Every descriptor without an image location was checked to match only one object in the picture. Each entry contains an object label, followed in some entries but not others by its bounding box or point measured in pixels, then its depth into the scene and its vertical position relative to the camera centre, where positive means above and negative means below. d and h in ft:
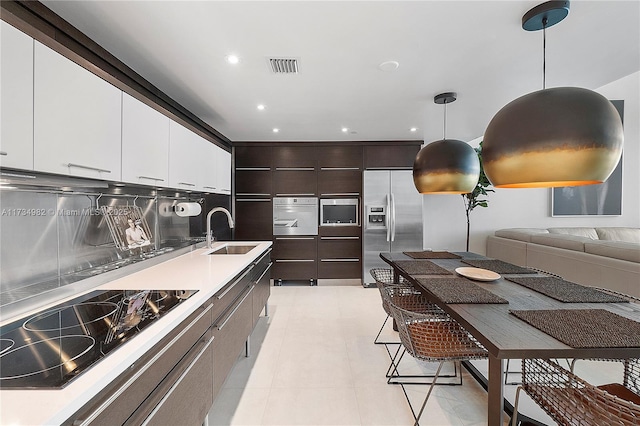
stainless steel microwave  16.99 +0.04
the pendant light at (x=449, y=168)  7.88 +1.24
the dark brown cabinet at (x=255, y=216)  17.08 -0.24
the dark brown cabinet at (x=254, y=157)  16.96 +3.13
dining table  3.85 -1.67
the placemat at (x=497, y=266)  8.13 -1.54
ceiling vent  7.29 +3.73
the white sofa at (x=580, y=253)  9.56 -1.56
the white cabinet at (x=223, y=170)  12.30 +1.82
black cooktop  2.85 -1.52
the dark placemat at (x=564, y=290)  5.69 -1.60
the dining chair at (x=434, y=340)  5.94 -2.74
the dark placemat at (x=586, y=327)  3.91 -1.66
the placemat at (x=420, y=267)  8.09 -1.58
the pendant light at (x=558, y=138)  4.02 +1.09
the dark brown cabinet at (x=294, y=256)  17.04 -2.51
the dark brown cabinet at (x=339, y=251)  17.06 -2.22
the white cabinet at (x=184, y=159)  8.01 +1.56
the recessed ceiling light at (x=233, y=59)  7.06 +3.70
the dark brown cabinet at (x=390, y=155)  16.83 +3.30
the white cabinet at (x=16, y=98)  3.60 +1.41
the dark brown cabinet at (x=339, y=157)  16.96 +3.18
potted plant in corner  16.74 +0.98
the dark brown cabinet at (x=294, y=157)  16.96 +3.15
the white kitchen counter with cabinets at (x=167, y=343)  2.49 -1.62
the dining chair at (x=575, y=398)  3.48 -2.58
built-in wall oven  16.94 -0.17
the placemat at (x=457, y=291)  5.72 -1.64
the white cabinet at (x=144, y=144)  5.97 +1.50
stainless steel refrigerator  16.40 -0.15
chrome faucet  10.38 -0.96
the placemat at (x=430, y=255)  10.50 -1.52
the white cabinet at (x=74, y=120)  4.10 +1.43
